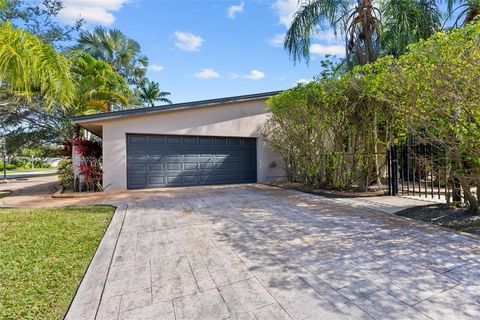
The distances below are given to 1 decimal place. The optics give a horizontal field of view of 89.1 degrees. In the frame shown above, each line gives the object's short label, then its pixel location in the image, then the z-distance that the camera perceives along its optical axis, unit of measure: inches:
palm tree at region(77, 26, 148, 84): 611.5
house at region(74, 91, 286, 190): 349.7
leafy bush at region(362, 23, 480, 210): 146.4
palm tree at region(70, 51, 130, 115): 438.9
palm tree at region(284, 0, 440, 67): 329.7
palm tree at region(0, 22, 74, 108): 186.1
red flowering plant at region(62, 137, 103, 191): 338.3
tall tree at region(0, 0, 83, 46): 422.9
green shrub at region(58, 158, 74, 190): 371.1
